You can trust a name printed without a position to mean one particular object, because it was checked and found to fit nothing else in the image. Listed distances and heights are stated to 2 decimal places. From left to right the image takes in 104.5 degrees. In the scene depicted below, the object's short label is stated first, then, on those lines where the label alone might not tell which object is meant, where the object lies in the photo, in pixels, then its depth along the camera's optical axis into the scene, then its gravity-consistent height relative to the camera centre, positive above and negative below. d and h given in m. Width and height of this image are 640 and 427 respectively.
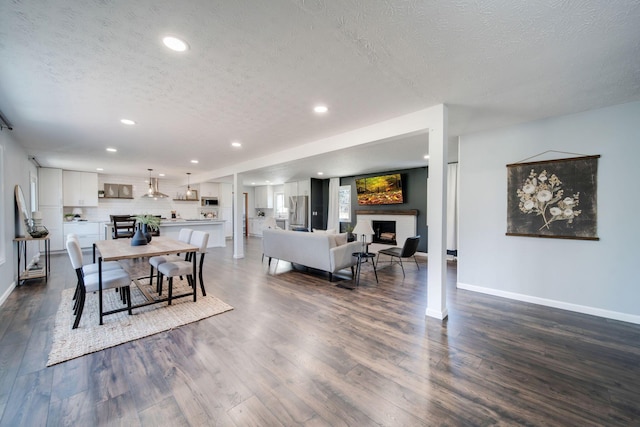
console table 4.04 -1.11
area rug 2.29 -1.28
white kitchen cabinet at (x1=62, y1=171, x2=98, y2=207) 7.42 +0.60
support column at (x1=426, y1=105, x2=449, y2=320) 2.86 -0.02
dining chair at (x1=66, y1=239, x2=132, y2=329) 2.57 -0.81
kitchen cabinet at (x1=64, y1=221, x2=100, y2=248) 7.23 -0.68
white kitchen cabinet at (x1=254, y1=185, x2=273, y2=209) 11.37 +0.54
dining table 2.75 -0.53
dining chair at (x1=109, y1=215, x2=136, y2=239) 5.65 -0.43
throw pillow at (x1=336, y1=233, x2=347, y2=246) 4.74 -0.59
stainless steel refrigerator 9.57 -0.13
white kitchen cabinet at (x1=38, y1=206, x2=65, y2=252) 6.83 -0.48
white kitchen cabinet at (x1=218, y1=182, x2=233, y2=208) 10.25 +0.51
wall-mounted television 7.46 +0.61
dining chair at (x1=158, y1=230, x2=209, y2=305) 3.20 -0.78
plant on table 3.93 -0.21
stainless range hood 8.40 +0.51
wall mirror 4.03 -0.12
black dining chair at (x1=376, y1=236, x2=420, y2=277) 4.81 -0.82
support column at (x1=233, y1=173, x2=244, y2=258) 6.39 -0.25
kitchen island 6.85 -0.58
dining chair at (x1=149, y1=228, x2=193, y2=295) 3.66 -0.80
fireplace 7.76 -0.74
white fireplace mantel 7.23 -0.38
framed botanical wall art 3.09 +0.15
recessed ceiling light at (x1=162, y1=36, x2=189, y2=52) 1.76 +1.20
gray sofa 4.40 -0.77
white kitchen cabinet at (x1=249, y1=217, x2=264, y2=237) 11.30 -0.81
